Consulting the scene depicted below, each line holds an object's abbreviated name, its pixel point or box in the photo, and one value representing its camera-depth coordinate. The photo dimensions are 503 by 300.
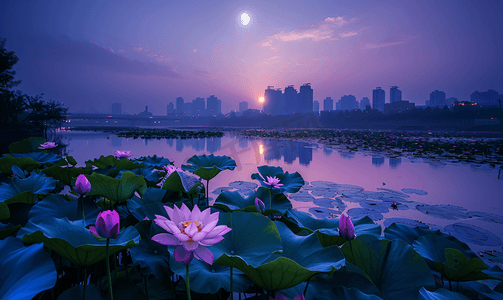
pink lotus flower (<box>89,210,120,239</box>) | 0.52
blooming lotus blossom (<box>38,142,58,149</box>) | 2.14
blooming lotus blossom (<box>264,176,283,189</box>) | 1.22
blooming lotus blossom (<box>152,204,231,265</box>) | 0.44
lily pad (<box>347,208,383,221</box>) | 2.51
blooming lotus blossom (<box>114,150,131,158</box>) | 1.99
